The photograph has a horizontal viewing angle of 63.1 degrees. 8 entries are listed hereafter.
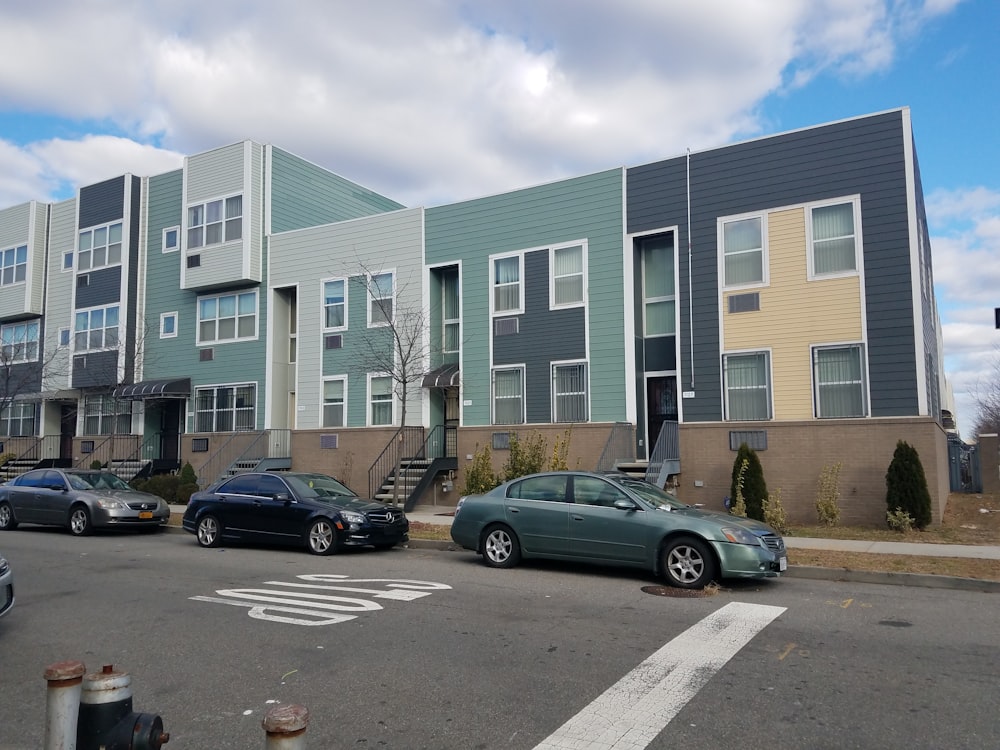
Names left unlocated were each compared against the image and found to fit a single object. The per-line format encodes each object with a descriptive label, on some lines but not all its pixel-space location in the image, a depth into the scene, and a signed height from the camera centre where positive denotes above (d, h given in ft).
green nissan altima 32.58 -3.51
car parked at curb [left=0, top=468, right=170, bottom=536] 54.65 -3.45
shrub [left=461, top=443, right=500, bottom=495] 64.28 -2.15
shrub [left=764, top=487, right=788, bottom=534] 49.34 -4.23
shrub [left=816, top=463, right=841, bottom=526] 53.42 -3.22
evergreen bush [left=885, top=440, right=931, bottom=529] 51.01 -2.50
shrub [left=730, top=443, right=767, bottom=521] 55.36 -2.53
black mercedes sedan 44.36 -3.59
